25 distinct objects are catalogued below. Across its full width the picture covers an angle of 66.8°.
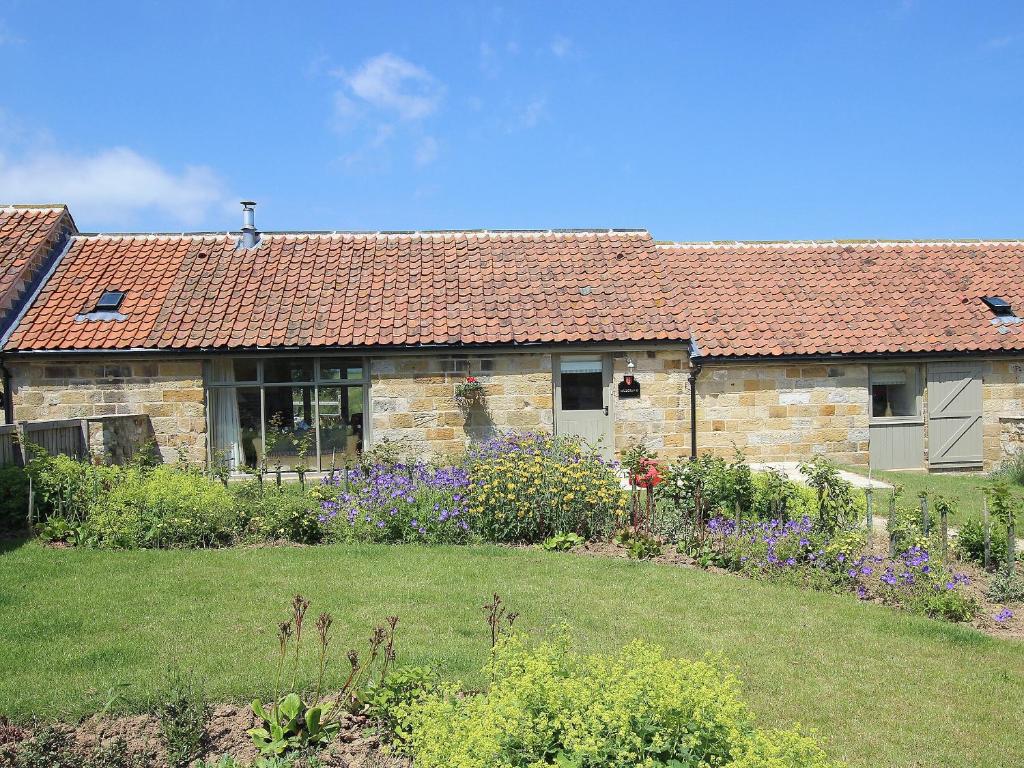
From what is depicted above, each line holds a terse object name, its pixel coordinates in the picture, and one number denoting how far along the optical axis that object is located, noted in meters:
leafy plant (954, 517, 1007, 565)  7.79
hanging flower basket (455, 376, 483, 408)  14.11
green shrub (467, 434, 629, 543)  8.92
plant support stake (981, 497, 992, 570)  7.69
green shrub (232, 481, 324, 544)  9.03
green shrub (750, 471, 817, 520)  8.55
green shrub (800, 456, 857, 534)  8.11
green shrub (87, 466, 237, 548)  8.87
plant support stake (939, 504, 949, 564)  7.75
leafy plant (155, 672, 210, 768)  4.09
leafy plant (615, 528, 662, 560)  8.26
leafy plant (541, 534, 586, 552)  8.61
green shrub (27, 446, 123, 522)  9.37
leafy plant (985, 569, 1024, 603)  6.94
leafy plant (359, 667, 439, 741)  4.30
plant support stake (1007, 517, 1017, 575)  7.24
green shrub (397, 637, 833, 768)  3.07
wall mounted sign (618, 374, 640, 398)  14.79
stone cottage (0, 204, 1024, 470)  14.12
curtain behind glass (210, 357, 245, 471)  14.42
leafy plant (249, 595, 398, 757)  4.11
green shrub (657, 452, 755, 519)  8.79
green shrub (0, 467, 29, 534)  9.35
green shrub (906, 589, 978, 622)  6.53
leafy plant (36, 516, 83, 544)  8.91
